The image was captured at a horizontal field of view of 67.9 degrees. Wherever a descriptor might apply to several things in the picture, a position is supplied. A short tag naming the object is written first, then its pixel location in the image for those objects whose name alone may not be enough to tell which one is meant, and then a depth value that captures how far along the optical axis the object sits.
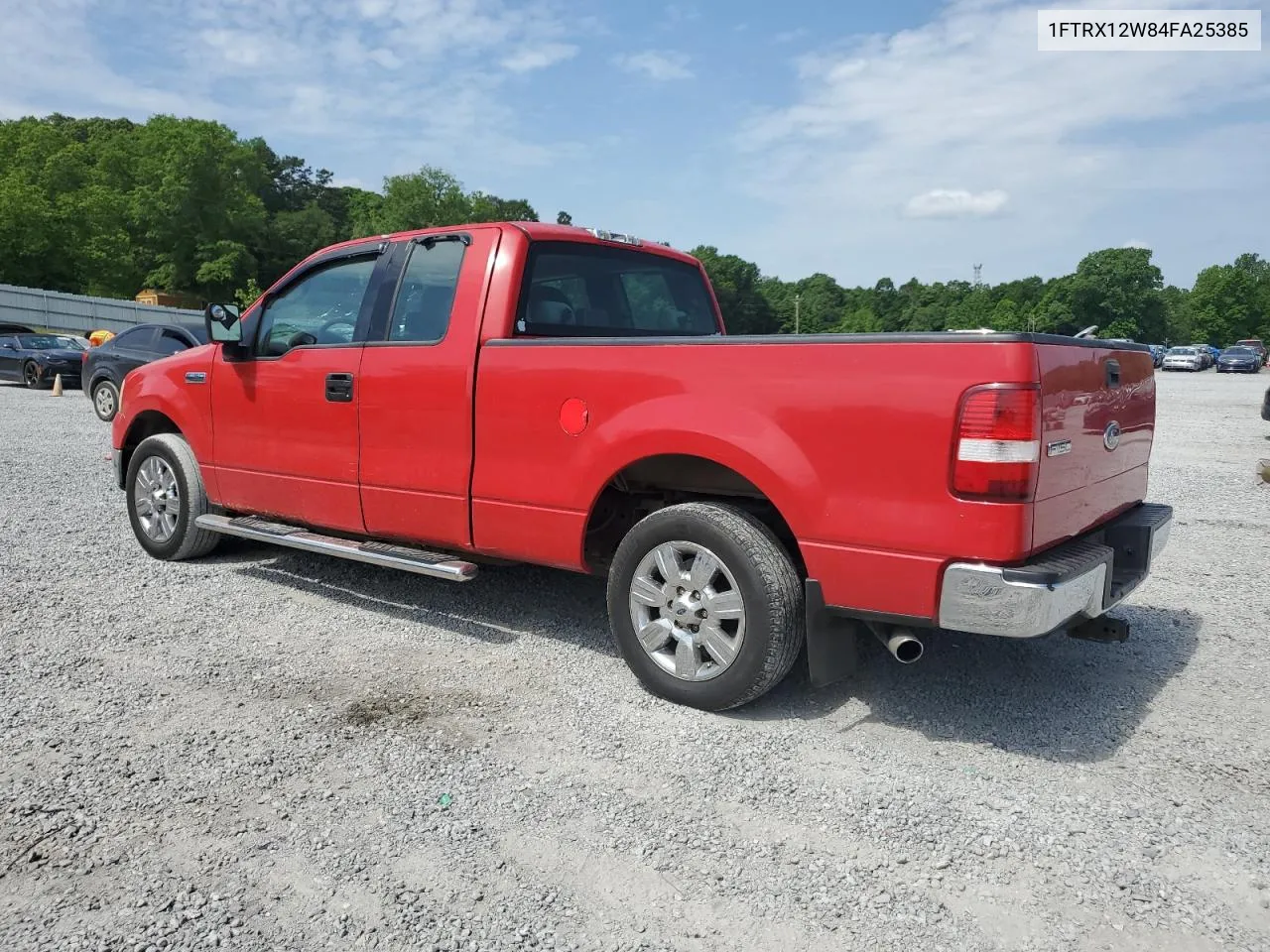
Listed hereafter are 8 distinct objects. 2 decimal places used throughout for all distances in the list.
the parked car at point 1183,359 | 51.66
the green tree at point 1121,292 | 89.12
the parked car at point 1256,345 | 57.16
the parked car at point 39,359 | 21.20
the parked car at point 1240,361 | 51.66
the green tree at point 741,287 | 86.56
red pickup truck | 3.13
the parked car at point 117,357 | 14.88
